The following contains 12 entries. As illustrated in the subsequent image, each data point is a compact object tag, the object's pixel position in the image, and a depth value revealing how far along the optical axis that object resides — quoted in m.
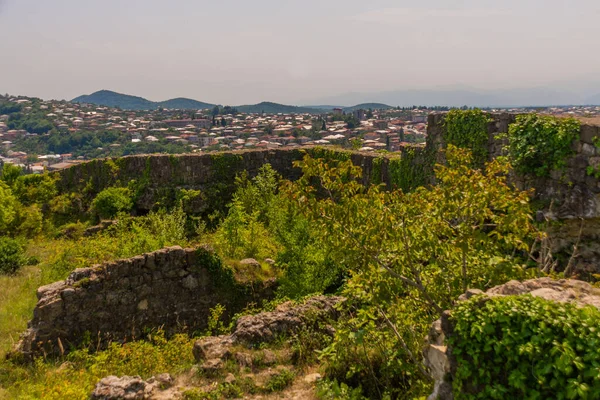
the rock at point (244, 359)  5.99
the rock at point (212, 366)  5.81
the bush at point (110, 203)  16.56
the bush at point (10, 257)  11.52
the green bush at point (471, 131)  9.82
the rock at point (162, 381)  5.55
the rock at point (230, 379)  5.55
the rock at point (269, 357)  6.12
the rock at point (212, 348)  6.17
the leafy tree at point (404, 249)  4.72
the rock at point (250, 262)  9.51
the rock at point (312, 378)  5.62
